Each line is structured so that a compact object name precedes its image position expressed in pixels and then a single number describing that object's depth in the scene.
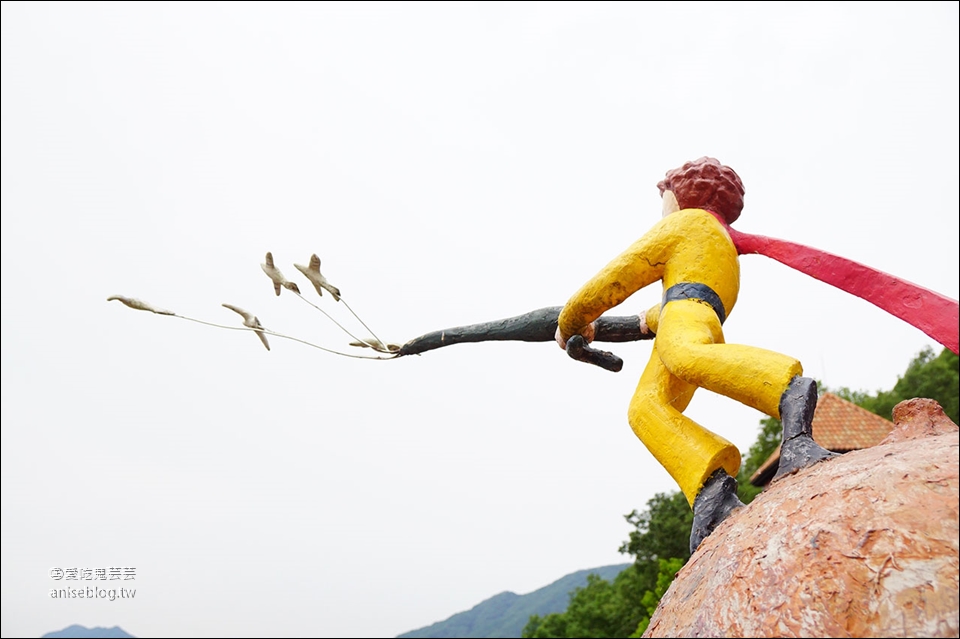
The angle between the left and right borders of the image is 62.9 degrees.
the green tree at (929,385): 19.52
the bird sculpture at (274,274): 3.69
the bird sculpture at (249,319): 3.74
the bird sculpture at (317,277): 3.63
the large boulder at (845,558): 1.66
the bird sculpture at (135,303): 3.52
